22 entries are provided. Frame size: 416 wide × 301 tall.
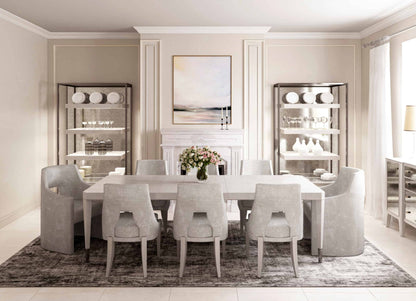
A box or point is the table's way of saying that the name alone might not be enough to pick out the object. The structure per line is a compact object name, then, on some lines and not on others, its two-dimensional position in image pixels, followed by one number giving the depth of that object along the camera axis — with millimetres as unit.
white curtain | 5742
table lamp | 5027
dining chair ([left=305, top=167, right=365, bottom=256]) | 4340
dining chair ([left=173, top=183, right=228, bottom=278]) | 3691
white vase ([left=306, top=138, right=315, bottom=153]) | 6875
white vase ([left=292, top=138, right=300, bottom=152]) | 6871
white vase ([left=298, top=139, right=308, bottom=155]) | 6789
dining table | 4035
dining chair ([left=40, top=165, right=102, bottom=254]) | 4426
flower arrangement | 4469
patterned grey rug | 3699
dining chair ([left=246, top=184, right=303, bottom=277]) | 3709
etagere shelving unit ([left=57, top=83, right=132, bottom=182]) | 6973
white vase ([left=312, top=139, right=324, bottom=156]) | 6791
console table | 4930
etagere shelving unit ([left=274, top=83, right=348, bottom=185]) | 6832
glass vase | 4617
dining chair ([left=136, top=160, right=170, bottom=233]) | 5547
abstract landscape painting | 6652
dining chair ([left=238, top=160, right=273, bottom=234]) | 5613
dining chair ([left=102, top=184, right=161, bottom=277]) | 3721
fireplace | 6512
